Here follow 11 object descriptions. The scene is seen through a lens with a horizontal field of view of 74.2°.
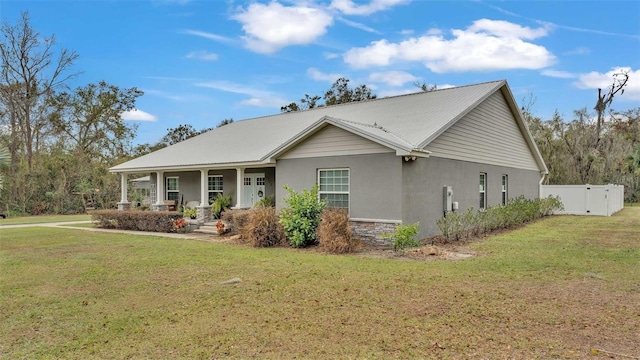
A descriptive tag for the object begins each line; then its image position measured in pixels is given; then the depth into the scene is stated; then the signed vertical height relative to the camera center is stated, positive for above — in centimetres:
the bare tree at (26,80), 3019 +820
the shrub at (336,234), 1059 -113
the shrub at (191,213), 1750 -95
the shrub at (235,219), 1330 -96
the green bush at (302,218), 1152 -78
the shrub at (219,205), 1711 -61
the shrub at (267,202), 1494 -44
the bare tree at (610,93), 3272 +754
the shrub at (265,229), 1191 -112
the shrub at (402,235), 1054 -116
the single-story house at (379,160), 1166 +103
